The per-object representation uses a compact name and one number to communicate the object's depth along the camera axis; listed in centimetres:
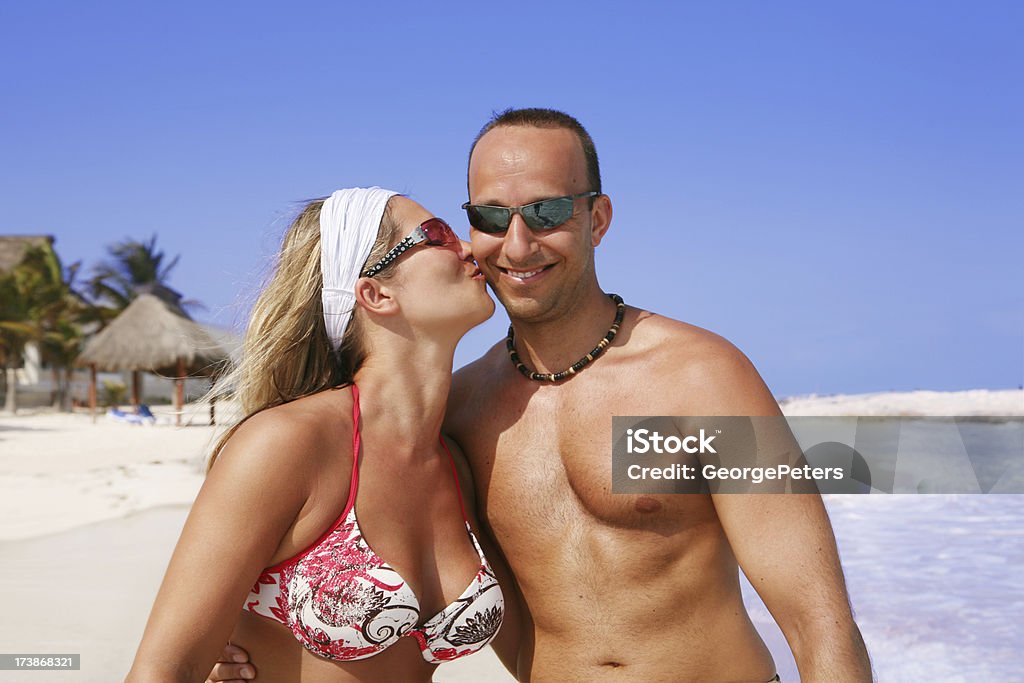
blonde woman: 229
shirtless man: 304
